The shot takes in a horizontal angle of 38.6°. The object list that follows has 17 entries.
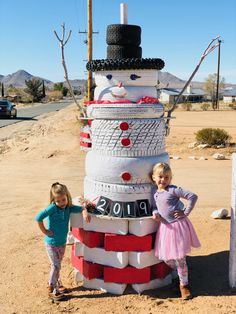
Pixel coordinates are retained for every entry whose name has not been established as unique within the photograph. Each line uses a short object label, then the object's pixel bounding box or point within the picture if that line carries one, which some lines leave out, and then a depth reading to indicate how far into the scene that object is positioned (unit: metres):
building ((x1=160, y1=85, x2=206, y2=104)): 66.97
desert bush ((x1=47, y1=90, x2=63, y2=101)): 71.44
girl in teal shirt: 3.37
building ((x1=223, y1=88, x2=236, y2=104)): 72.21
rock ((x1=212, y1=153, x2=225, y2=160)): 10.33
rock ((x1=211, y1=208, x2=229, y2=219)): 5.40
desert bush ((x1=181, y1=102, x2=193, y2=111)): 38.37
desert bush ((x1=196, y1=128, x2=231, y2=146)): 12.50
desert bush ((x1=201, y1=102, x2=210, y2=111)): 39.35
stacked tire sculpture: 3.36
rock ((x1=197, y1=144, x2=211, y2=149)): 12.05
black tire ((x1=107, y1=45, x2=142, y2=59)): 3.46
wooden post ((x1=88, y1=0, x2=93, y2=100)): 15.29
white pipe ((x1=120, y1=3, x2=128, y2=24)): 3.49
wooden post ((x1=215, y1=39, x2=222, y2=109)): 41.30
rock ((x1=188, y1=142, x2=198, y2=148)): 12.45
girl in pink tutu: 3.24
